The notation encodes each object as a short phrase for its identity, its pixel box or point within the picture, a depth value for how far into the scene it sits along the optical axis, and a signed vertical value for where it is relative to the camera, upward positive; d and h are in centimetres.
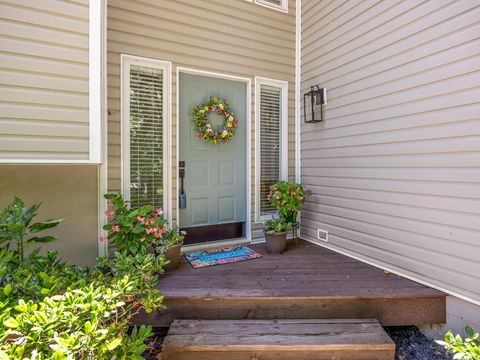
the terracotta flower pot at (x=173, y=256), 281 -83
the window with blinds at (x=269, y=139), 385 +51
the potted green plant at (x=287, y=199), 347 -30
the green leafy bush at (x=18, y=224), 204 -37
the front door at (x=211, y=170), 342 +7
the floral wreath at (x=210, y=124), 342 +67
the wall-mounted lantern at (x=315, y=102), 354 +96
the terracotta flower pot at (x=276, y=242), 332 -81
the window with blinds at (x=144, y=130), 306 +51
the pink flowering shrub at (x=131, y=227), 261 -50
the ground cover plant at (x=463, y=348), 147 -96
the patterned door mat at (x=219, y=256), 304 -95
